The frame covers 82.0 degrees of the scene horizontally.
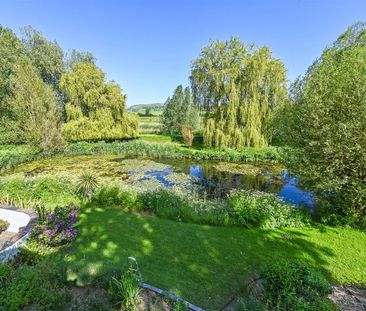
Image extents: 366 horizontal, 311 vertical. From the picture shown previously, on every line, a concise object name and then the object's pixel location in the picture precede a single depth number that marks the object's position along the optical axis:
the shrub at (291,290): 2.95
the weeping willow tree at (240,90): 18.12
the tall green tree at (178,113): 29.73
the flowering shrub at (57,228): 4.92
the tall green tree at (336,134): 5.71
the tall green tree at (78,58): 26.53
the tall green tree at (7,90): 19.69
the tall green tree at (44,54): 23.55
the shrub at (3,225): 5.54
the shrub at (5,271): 3.47
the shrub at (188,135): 22.58
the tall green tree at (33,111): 16.72
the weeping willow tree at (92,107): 20.89
